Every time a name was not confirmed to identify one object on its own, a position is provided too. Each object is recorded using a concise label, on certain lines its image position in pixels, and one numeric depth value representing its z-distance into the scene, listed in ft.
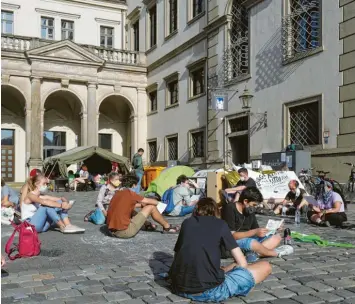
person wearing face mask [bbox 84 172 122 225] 32.83
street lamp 58.78
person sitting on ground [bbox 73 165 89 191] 78.77
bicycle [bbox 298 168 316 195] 44.24
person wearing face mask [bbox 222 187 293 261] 19.34
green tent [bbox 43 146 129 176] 79.36
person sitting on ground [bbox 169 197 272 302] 13.56
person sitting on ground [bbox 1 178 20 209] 31.48
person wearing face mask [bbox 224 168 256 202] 38.24
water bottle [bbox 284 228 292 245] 23.40
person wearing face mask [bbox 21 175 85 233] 26.50
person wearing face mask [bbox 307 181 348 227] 30.99
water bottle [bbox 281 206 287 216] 37.88
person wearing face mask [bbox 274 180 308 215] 37.78
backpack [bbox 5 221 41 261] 20.81
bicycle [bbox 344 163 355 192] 43.45
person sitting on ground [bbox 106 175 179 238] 25.18
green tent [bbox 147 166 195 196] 52.54
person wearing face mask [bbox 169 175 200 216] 38.47
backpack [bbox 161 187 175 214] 38.93
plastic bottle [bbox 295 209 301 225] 33.30
